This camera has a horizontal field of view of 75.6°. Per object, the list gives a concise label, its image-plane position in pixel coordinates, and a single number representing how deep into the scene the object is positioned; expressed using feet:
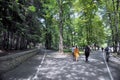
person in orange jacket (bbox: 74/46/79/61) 27.69
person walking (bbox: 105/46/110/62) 27.22
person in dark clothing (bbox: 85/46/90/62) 26.76
